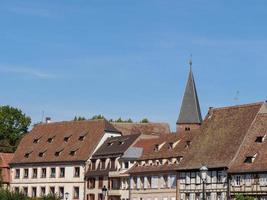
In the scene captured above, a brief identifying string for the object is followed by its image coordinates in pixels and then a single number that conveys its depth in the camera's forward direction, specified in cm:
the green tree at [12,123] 13125
